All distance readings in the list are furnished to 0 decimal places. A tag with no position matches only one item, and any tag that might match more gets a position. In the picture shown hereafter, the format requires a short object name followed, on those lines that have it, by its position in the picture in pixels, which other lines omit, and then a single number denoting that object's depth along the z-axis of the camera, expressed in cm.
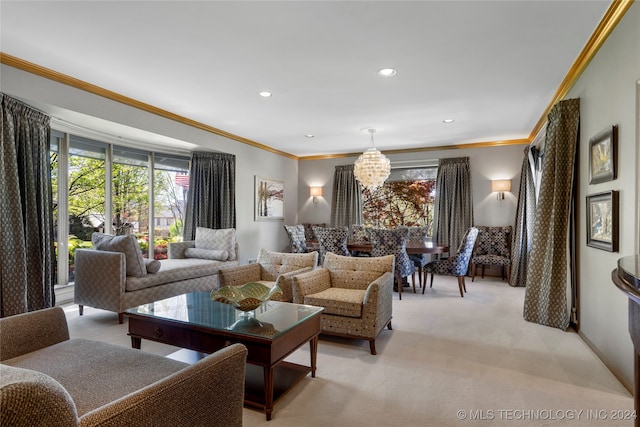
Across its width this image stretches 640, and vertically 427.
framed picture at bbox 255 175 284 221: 669
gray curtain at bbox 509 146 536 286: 550
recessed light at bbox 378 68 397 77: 330
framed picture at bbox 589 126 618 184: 244
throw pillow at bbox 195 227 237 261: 506
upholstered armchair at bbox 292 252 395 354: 283
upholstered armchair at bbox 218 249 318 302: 346
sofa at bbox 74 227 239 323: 355
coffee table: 193
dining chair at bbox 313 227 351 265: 525
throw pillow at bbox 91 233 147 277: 367
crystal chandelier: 561
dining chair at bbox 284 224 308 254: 611
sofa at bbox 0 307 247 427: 74
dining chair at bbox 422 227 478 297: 481
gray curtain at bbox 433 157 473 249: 658
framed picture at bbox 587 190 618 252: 241
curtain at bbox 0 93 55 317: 317
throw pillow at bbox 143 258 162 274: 389
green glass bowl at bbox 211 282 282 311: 217
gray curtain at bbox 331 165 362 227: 750
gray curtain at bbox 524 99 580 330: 332
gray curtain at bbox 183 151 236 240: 586
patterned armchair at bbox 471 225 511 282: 592
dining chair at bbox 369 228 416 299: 457
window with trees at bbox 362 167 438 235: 726
